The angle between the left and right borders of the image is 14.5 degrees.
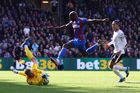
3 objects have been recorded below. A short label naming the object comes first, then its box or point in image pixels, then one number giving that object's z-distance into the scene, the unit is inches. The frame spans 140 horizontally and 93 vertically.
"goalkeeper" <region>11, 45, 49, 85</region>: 735.1
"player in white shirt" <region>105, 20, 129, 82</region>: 837.2
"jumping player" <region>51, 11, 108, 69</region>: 839.3
